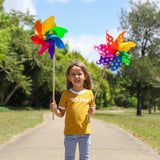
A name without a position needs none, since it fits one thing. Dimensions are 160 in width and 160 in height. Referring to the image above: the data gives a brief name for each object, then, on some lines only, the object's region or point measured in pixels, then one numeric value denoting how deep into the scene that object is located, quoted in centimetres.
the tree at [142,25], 2750
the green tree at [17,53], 2564
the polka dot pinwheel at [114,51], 414
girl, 383
